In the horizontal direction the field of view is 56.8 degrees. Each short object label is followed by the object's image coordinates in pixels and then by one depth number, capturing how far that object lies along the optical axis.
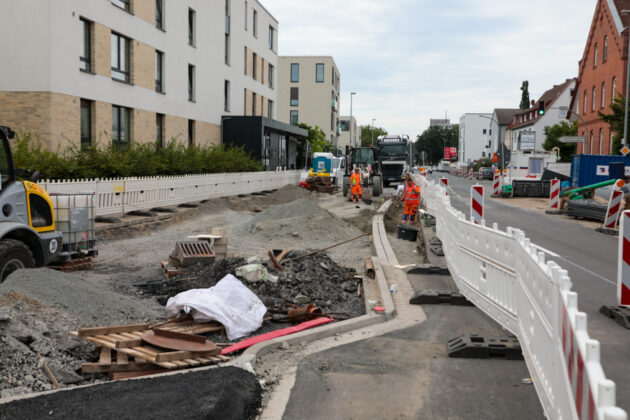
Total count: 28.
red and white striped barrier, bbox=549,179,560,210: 25.94
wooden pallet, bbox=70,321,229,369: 5.45
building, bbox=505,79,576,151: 75.31
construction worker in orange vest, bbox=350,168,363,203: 29.05
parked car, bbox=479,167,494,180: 67.64
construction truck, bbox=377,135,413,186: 42.06
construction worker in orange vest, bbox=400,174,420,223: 18.56
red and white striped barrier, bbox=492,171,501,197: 36.19
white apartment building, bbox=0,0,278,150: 21.39
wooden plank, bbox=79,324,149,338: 6.11
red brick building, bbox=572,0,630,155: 43.84
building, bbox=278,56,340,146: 90.69
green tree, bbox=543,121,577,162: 55.12
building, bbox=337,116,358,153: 135.50
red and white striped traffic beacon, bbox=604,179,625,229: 18.03
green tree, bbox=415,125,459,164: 149.38
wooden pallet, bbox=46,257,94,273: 11.02
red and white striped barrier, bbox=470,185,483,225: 11.84
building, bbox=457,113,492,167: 125.81
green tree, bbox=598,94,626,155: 33.59
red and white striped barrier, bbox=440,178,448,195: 19.92
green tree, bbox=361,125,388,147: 171.19
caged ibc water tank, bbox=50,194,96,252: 11.12
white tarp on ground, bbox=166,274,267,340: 7.02
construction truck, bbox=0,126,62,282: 8.28
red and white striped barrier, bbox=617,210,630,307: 7.18
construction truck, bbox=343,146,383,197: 36.10
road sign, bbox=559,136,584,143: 34.47
